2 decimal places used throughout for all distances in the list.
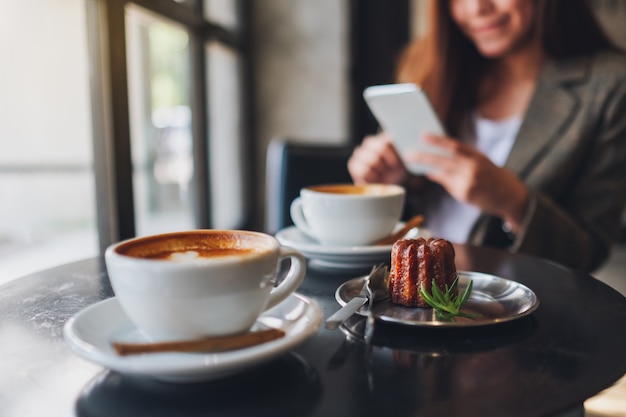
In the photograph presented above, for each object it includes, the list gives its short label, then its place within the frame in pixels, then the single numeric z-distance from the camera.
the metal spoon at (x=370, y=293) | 0.50
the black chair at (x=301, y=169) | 1.39
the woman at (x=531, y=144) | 1.10
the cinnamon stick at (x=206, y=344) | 0.39
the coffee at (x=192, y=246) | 0.45
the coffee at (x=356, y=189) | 0.85
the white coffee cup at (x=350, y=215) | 0.74
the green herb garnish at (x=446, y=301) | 0.52
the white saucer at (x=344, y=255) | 0.73
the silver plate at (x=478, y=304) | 0.50
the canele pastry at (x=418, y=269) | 0.56
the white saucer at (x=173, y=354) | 0.37
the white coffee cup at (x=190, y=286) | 0.40
